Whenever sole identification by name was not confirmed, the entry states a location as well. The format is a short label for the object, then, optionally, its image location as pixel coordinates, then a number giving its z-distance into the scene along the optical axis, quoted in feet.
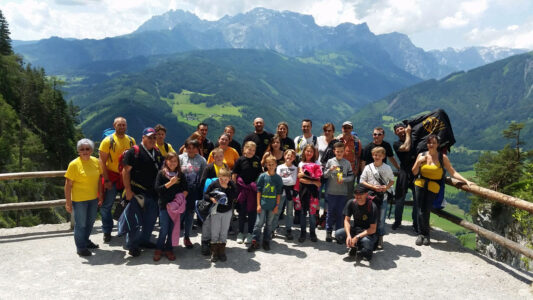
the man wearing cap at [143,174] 18.99
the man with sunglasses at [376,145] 23.76
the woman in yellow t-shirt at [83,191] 18.89
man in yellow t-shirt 20.67
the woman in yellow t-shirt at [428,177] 20.67
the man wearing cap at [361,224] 19.27
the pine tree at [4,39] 152.12
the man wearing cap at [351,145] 24.94
